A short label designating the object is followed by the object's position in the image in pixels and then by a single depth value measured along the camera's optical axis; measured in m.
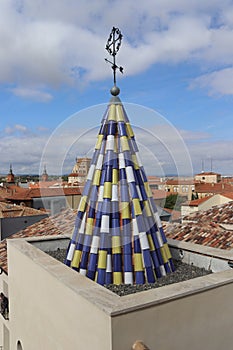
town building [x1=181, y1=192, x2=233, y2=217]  28.35
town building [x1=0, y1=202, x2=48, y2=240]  17.84
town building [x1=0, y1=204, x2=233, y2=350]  3.66
